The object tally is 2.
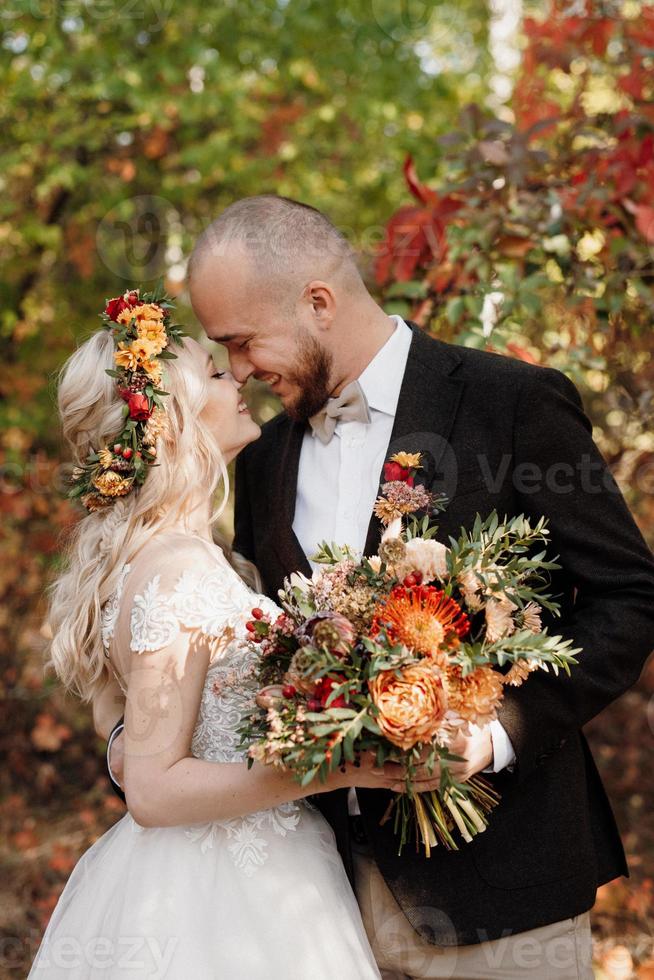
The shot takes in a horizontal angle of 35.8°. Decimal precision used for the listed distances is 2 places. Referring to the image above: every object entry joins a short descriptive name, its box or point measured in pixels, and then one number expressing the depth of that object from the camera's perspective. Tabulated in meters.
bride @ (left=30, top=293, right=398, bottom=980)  2.28
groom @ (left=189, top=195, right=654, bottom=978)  2.36
